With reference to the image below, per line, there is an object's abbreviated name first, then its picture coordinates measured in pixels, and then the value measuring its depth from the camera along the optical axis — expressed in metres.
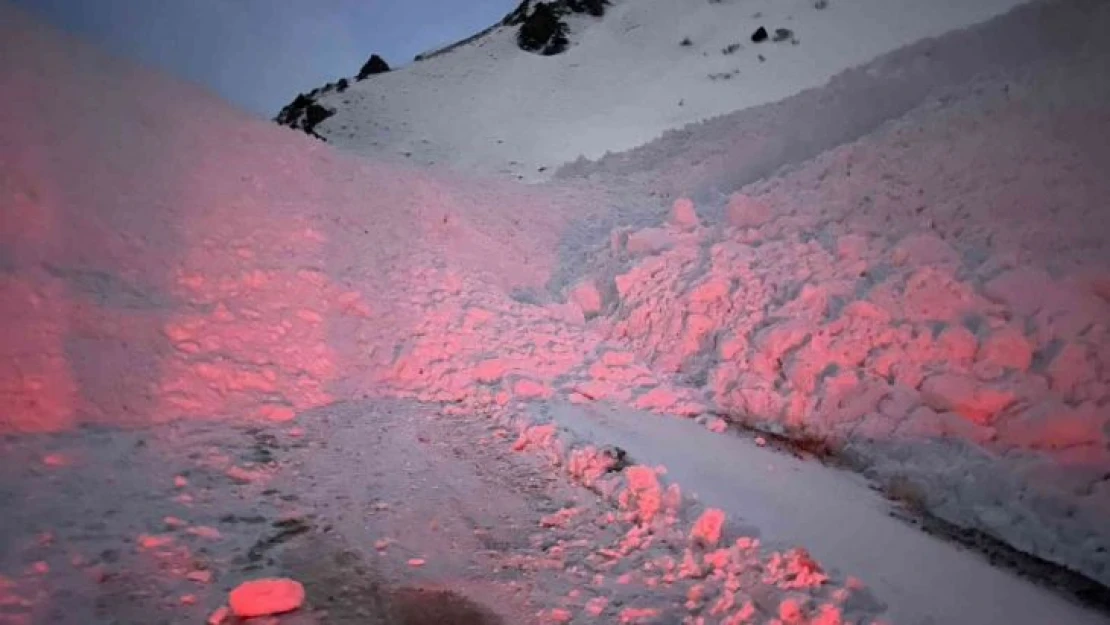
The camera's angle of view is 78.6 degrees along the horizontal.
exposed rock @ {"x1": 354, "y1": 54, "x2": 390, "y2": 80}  29.41
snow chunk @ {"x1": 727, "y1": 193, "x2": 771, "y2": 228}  8.43
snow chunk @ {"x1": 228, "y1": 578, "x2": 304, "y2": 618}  2.74
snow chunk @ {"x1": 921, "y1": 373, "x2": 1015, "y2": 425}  4.91
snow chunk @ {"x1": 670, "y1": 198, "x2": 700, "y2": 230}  9.12
